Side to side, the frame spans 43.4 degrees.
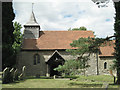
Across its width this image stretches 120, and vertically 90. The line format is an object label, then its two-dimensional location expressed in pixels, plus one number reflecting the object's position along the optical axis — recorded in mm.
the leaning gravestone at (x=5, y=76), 13857
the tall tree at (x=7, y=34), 18453
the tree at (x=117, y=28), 13494
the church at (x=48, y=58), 25578
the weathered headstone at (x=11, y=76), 15153
